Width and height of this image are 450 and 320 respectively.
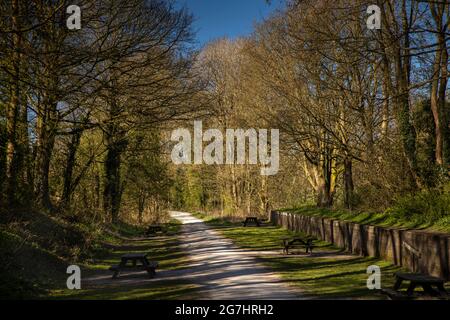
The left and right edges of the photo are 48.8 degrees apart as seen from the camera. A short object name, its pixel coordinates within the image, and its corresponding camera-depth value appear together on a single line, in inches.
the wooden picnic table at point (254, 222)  1246.3
